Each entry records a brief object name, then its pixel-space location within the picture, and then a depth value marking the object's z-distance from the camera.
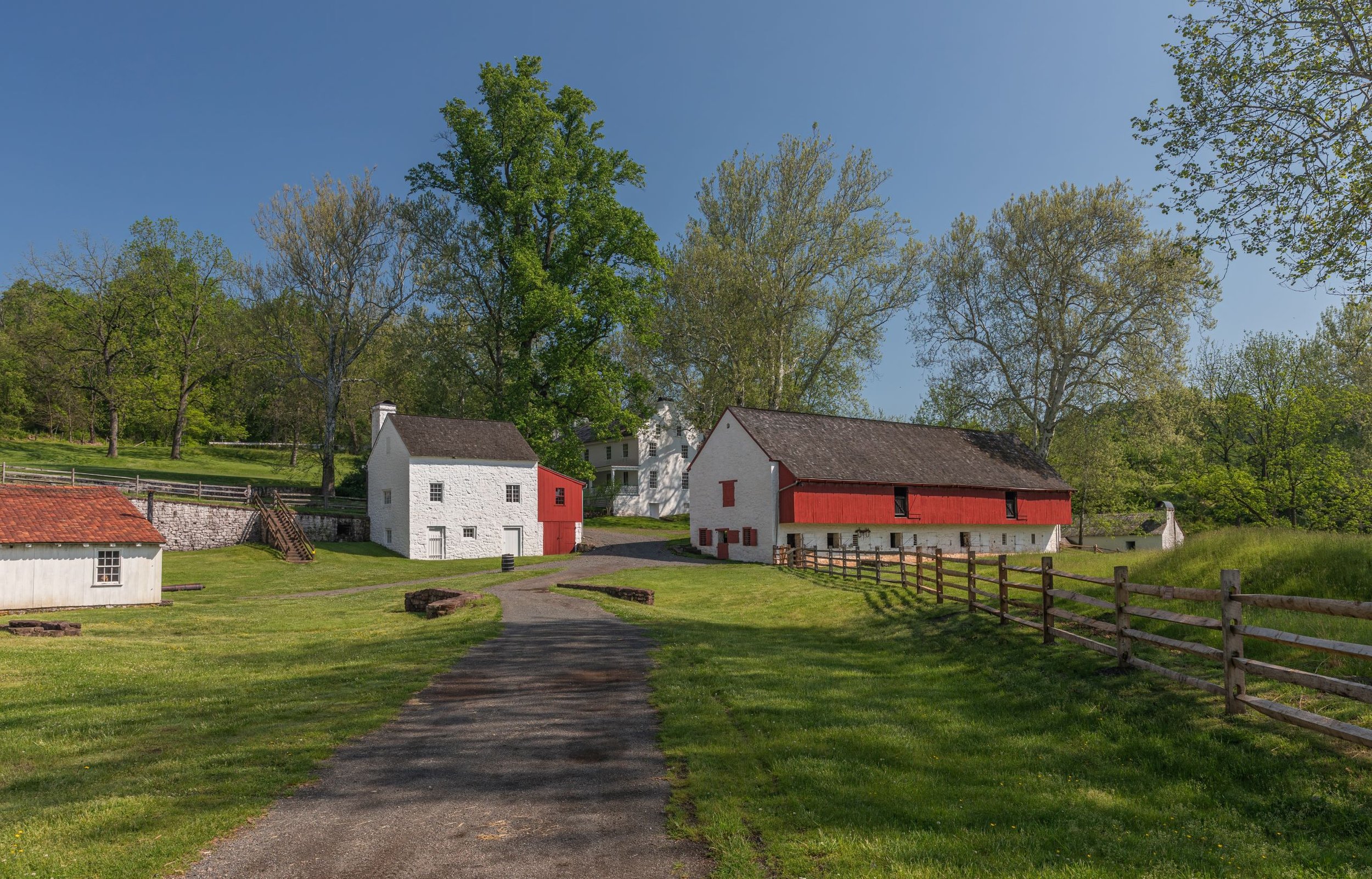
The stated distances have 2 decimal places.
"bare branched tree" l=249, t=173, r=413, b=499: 45.72
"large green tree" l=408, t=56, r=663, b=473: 48.47
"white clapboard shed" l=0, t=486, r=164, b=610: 24.47
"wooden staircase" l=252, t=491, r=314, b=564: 40.19
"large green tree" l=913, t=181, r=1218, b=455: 42.97
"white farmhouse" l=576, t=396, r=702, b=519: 65.31
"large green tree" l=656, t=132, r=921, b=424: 48.34
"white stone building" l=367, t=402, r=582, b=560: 43.19
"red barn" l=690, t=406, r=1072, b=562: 40.66
